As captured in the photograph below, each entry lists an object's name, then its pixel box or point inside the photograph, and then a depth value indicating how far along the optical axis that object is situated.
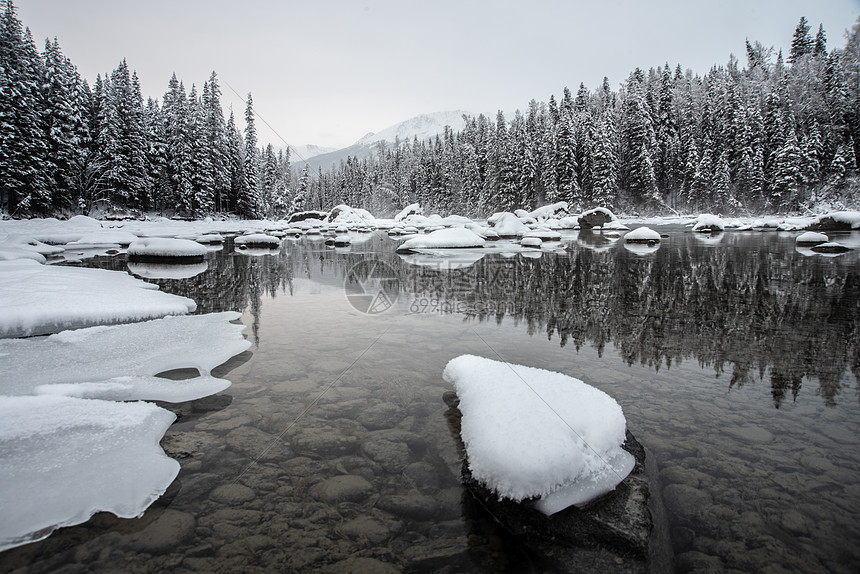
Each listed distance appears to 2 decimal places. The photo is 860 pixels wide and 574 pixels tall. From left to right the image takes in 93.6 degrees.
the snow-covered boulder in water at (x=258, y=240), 23.76
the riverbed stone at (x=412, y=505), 2.46
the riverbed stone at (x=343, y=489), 2.60
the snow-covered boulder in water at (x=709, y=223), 32.84
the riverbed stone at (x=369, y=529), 2.29
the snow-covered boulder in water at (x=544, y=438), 2.33
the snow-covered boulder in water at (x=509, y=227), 30.91
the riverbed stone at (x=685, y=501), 2.42
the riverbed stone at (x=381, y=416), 3.50
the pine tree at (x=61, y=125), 31.21
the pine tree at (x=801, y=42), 57.94
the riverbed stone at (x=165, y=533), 2.14
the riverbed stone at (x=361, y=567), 2.06
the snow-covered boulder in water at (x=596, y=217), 39.03
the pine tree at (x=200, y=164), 39.25
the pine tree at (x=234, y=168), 45.72
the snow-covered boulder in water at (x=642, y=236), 23.13
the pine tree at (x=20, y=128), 28.06
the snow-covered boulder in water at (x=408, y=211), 57.64
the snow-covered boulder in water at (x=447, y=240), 19.42
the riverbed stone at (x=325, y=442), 3.08
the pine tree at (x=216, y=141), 41.34
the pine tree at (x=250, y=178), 48.06
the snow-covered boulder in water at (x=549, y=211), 43.72
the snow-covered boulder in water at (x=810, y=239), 18.38
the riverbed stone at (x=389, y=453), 2.94
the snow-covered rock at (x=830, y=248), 16.55
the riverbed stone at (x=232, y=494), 2.54
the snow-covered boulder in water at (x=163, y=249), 14.66
